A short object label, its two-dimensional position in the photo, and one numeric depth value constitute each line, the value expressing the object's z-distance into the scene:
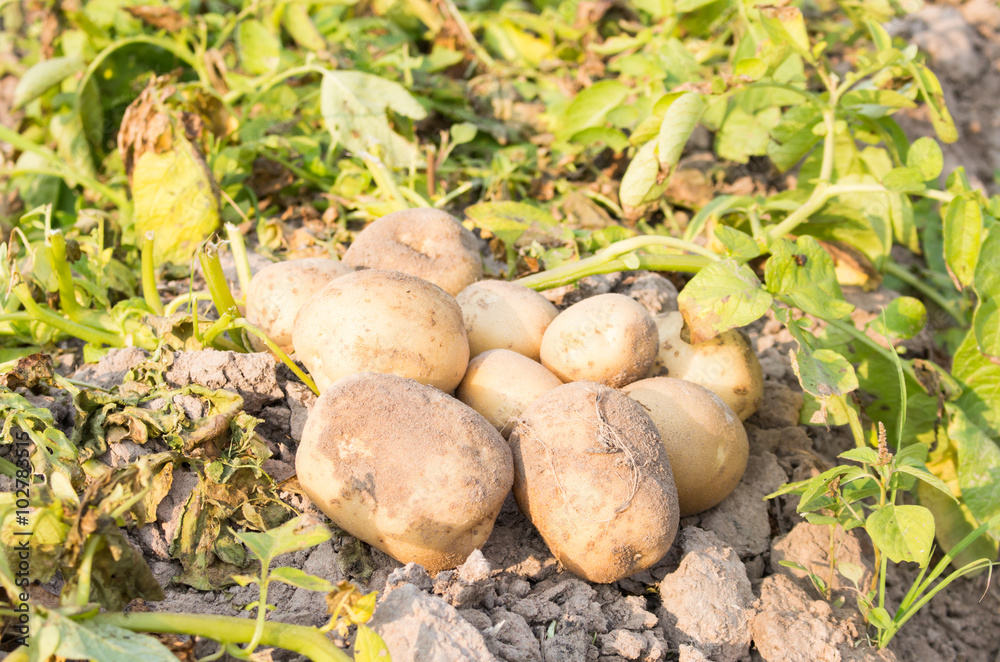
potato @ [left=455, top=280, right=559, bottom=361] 0.81
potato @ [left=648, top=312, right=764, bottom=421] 0.82
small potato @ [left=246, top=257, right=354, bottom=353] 0.80
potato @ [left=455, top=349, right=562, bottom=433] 0.78
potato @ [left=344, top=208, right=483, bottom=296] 0.83
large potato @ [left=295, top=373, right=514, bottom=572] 0.72
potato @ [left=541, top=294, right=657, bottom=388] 0.79
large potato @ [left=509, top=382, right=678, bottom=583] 0.73
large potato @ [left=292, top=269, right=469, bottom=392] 0.76
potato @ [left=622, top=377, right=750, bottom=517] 0.77
